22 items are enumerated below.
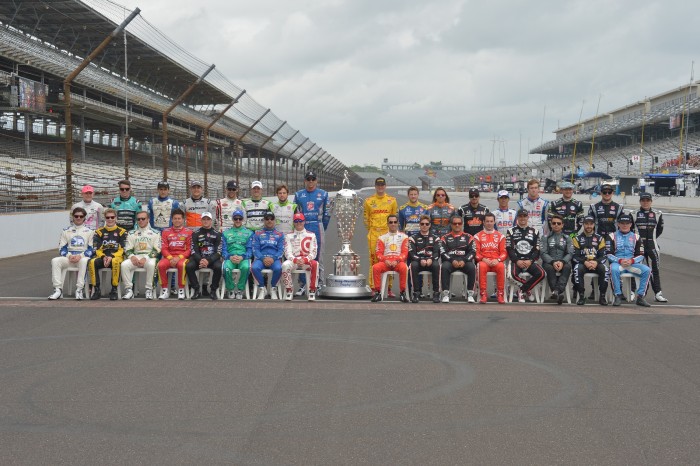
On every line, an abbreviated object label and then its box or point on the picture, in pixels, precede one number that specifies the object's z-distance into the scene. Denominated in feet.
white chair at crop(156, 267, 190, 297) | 34.76
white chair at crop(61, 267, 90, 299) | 34.77
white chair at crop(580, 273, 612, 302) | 34.86
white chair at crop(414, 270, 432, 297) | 35.27
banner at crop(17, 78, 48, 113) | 94.58
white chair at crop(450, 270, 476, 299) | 34.81
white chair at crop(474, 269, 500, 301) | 35.01
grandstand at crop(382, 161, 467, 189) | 554.87
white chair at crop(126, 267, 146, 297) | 34.91
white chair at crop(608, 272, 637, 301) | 35.17
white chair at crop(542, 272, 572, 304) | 34.84
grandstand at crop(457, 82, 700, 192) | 217.77
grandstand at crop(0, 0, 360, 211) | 82.07
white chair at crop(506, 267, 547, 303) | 34.78
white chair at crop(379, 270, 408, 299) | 35.22
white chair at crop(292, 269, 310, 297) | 35.22
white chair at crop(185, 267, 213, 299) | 34.81
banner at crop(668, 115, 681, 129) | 216.13
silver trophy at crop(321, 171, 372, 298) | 35.47
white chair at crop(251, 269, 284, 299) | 34.78
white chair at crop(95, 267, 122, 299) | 34.65
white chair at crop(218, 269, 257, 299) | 35.14
